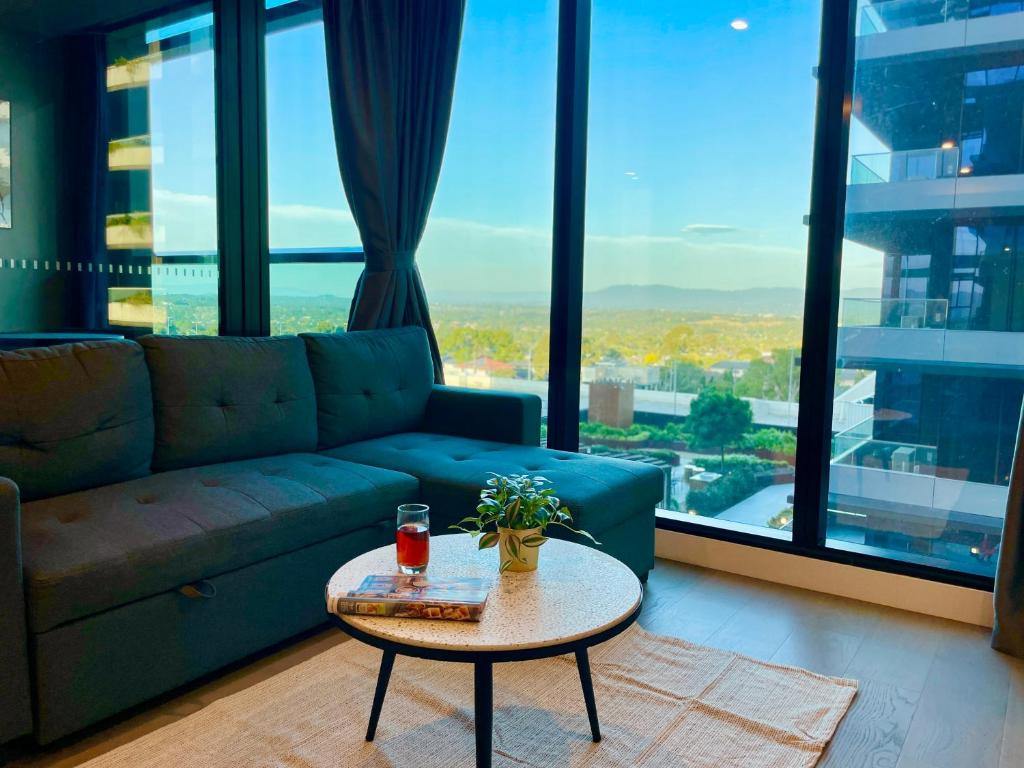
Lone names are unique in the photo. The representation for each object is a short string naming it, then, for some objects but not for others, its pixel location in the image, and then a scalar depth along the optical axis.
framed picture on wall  2.52
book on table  1.57
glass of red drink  1.77
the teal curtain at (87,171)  2.74
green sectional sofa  1.83
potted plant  1.80
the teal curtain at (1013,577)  2.48
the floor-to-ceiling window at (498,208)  3.84
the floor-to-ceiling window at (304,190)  3.67
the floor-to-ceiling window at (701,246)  3.16
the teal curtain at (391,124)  3.68
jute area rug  1.85
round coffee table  1.48
